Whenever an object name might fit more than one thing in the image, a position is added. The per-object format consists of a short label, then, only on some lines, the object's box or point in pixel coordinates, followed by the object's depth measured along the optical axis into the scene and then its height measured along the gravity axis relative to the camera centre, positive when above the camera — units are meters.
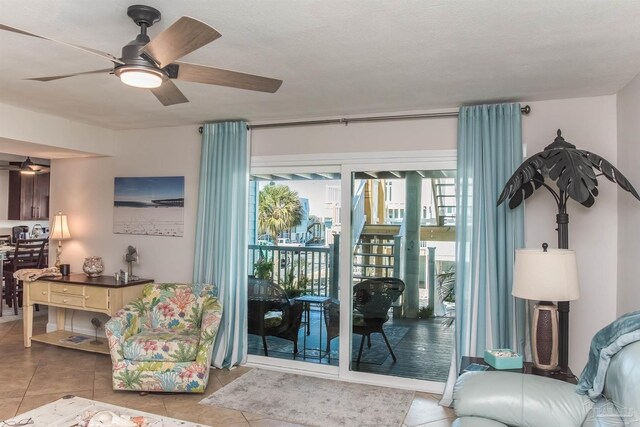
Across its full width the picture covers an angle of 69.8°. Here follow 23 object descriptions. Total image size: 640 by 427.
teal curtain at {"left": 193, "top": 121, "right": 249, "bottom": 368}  4.43 -0.05
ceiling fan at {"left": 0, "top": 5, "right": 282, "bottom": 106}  1.78 +0.75
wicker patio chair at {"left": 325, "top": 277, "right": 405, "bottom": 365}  4.16 -0.68
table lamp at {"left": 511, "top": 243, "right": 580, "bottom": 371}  2.62 -0.29
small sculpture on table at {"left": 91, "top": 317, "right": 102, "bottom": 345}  5.02 -1.07
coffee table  2.17 -0.94
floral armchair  3.58 -0.99
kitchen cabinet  8.53 +0.57
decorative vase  4.92 -0.43
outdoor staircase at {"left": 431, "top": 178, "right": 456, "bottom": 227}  3.88 +0.30
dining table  6.09 -0.41
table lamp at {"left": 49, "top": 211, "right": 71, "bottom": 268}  5.27 -0.03
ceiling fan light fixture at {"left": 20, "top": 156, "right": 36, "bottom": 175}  6.69 +0.89
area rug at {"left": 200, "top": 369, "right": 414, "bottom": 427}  3.31 -1.33
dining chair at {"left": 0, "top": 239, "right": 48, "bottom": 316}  6.39 -0.50
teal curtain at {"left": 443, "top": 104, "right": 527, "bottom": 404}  3.53 +0.01
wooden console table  4.47 -0.69
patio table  4.34 -0.73
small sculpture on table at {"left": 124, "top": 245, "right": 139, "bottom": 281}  4.94 -0.31
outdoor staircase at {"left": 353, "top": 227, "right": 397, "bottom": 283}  4.12 -0.20
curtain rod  3.80 +1.01
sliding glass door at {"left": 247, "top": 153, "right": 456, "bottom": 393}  3.98 -0.32
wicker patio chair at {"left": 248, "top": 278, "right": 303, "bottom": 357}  4.50 -0.81
